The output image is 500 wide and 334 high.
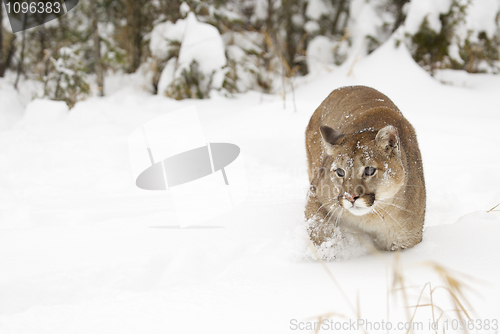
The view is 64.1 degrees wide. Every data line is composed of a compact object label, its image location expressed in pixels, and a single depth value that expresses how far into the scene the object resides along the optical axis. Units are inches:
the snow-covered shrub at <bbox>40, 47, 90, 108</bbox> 268.8
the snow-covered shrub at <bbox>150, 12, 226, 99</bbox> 286.5
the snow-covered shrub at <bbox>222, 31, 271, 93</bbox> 306.7
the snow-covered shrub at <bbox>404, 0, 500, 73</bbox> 261.0
